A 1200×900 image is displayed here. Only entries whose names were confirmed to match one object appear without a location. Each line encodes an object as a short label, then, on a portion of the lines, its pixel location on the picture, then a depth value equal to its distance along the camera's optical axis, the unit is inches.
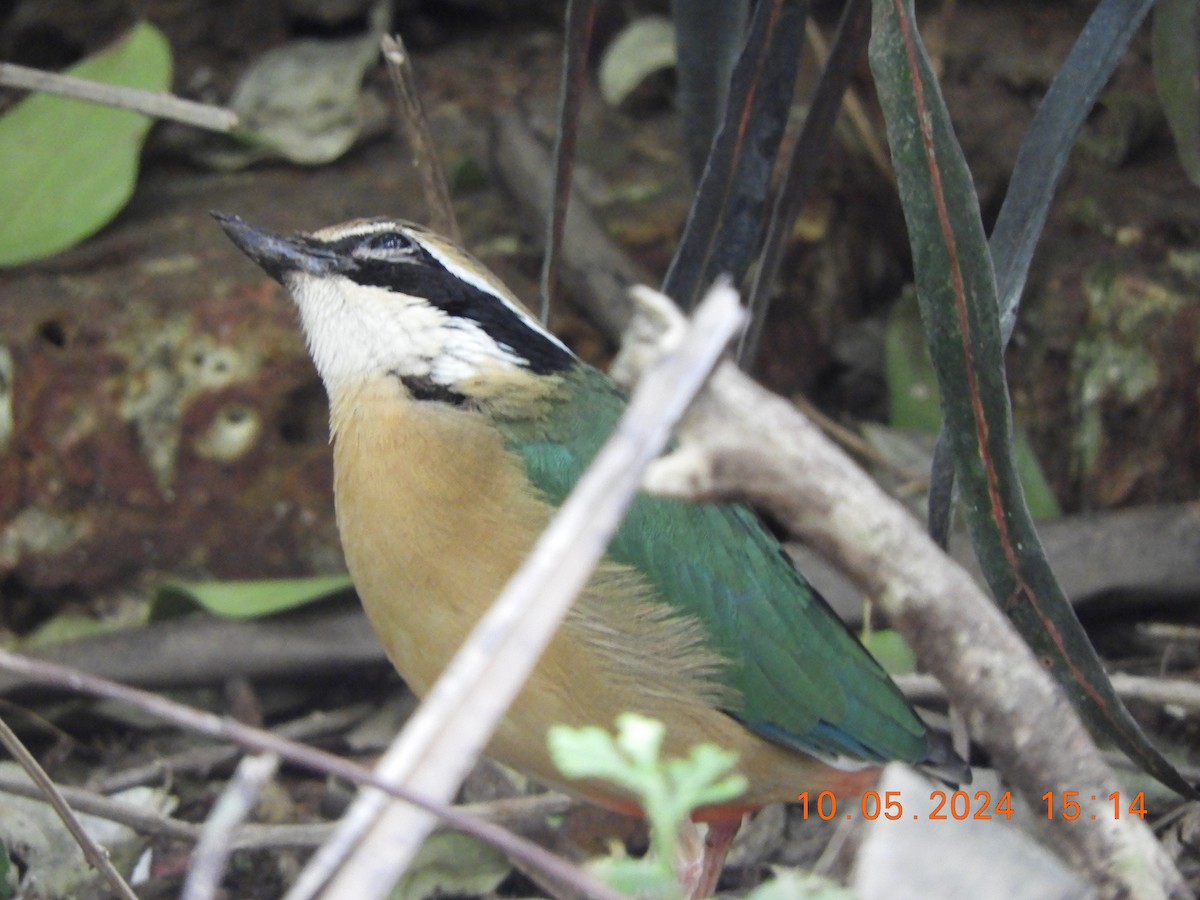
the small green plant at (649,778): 122.9
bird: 239.0
